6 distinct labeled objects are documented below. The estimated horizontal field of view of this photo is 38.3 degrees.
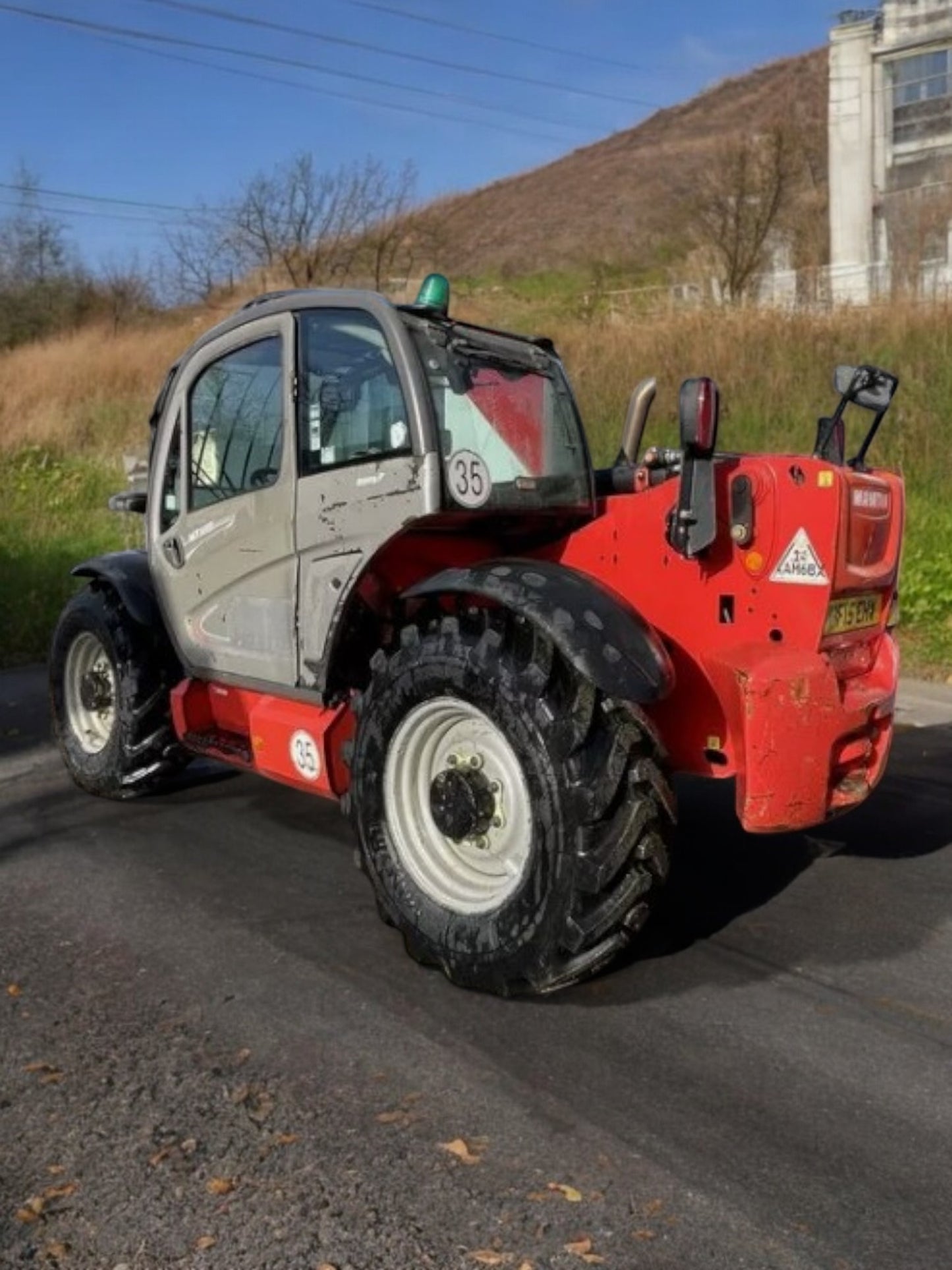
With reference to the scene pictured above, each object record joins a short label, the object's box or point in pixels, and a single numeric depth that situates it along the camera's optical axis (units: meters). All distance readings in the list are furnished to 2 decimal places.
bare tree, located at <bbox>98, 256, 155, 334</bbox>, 40.01
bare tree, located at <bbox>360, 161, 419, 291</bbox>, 30.64
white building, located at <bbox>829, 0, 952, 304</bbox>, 37.34
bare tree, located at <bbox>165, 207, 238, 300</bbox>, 36.59
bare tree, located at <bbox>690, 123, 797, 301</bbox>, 24.33
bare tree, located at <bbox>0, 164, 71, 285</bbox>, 40.31
